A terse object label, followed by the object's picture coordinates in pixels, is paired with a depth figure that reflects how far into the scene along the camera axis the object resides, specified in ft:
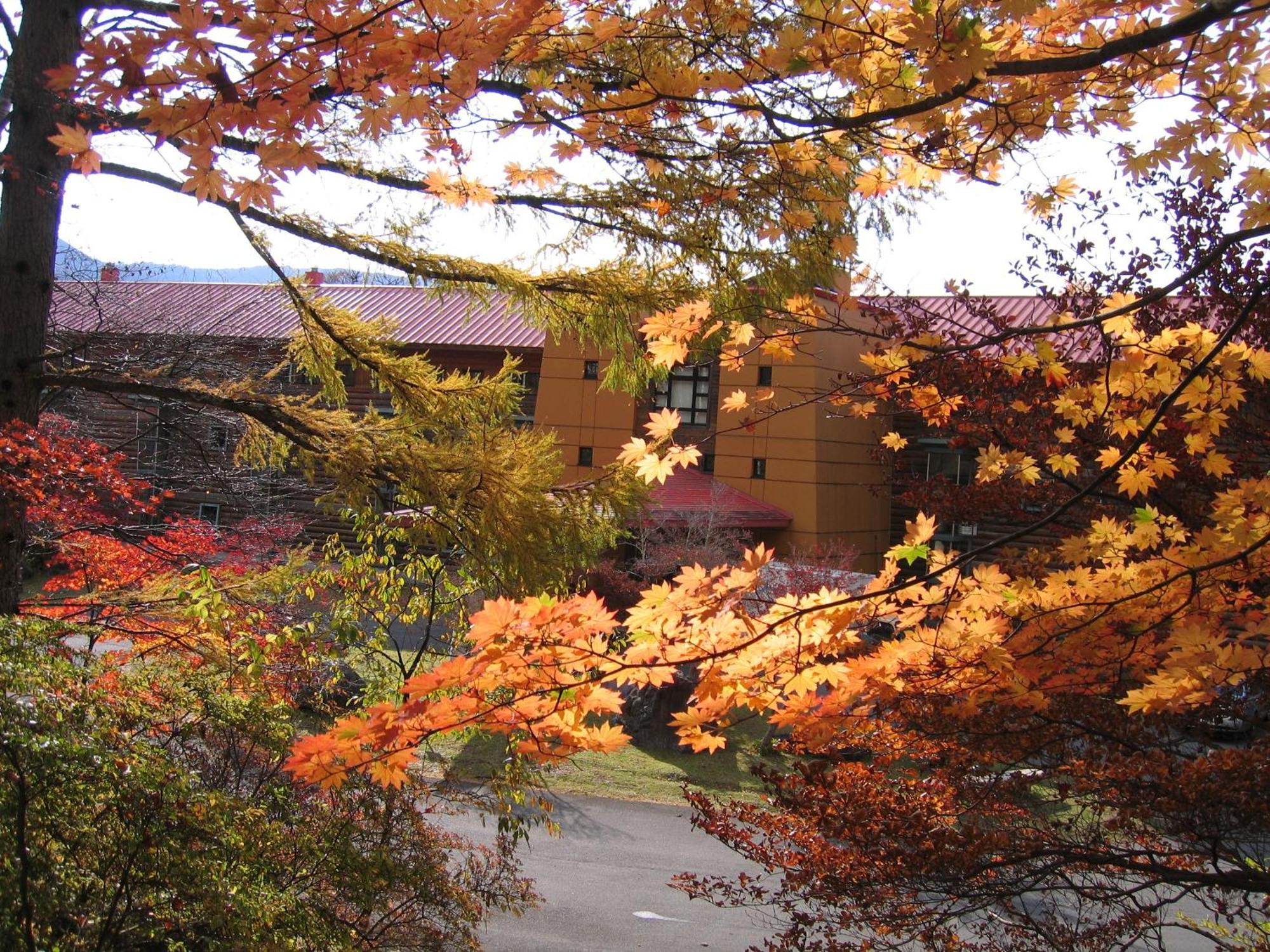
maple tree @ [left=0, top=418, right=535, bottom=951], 10.44
